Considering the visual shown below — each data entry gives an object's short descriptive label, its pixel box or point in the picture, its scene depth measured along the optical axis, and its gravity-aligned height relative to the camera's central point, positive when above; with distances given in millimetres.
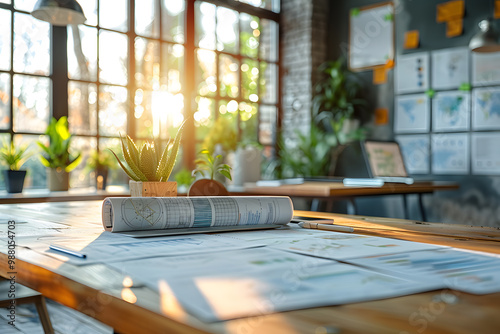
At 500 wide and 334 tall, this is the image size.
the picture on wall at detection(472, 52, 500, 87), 4207 +741
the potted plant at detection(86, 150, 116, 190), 3572 -64
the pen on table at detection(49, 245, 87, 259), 653 -123
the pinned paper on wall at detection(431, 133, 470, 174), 4422 +47
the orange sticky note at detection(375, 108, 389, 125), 4895 +402
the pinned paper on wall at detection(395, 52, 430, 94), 4648 +780
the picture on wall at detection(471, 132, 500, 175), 4238 +45
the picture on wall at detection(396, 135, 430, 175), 4645 +57
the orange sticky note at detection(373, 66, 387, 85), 4914 +796
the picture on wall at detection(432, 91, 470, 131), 4395 +410
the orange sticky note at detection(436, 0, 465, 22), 4434 +1284
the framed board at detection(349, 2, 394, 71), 4875 +1186
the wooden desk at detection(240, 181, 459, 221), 2504 -165
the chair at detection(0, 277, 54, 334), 1584 -471
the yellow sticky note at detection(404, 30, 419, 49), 4707 +1089
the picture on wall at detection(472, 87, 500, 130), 4207 +412
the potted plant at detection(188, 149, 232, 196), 1369 -78
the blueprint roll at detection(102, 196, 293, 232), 902 -101
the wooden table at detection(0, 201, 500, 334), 379 -124
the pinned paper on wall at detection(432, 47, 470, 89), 4406 +787
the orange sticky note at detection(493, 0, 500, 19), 4230 +1209
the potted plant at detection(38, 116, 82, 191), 3359 -2
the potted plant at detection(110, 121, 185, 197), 1275 -28
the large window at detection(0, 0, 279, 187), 3656 +711
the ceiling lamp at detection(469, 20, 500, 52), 3811 +880
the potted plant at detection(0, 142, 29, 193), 3133 -81
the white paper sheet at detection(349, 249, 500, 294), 522 -127
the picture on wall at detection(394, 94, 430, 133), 4637 +406
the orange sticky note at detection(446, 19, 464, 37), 4457 +1137
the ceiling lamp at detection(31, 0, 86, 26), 2576 +747
